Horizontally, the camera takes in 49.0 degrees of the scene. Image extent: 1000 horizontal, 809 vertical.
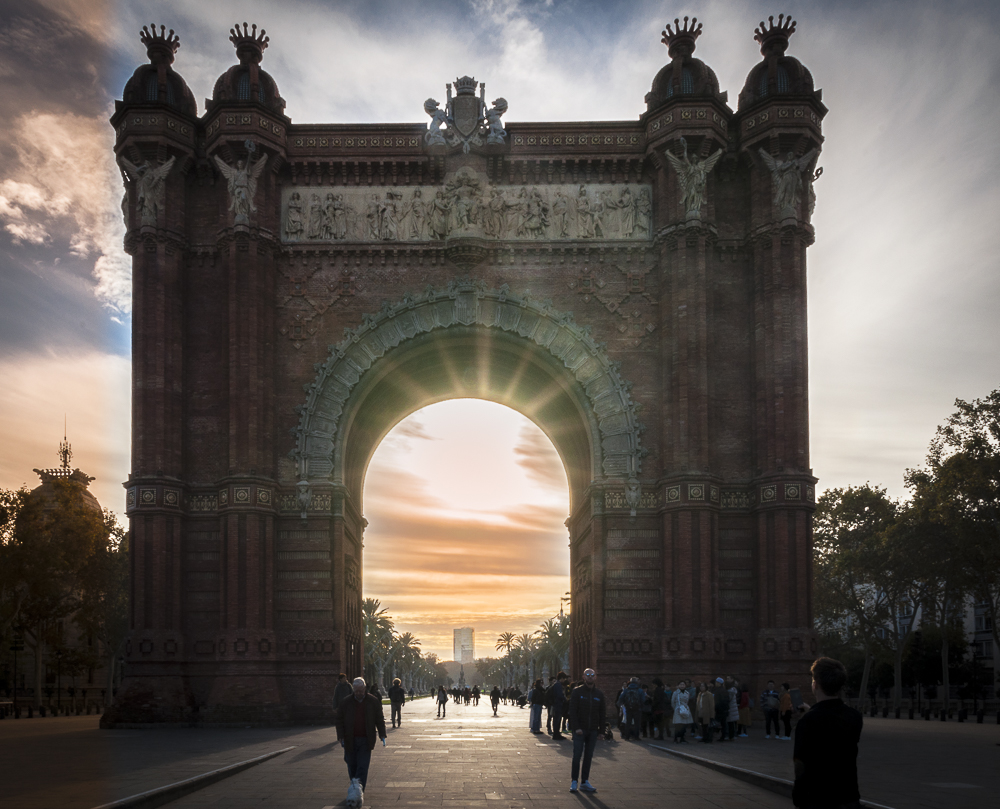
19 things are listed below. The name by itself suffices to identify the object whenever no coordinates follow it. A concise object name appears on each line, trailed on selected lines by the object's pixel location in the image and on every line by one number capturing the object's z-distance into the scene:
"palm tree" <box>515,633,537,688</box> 160.12
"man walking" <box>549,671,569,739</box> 27.06
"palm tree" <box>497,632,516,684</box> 168.65
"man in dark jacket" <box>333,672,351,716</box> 25.91
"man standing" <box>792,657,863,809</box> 6.85
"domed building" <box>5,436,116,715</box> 52.25
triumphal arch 32.31
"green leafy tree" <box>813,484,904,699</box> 55.38
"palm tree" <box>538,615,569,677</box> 119.98
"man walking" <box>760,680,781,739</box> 28.08
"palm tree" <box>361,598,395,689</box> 105.94
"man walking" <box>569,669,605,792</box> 15.59
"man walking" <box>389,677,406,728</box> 32.78
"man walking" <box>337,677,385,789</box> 13.76
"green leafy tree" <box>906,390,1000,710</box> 37.31
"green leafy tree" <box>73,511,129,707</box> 56.47
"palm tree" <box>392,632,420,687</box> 145.38
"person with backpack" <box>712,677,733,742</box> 26.23
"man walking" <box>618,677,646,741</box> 27.83
